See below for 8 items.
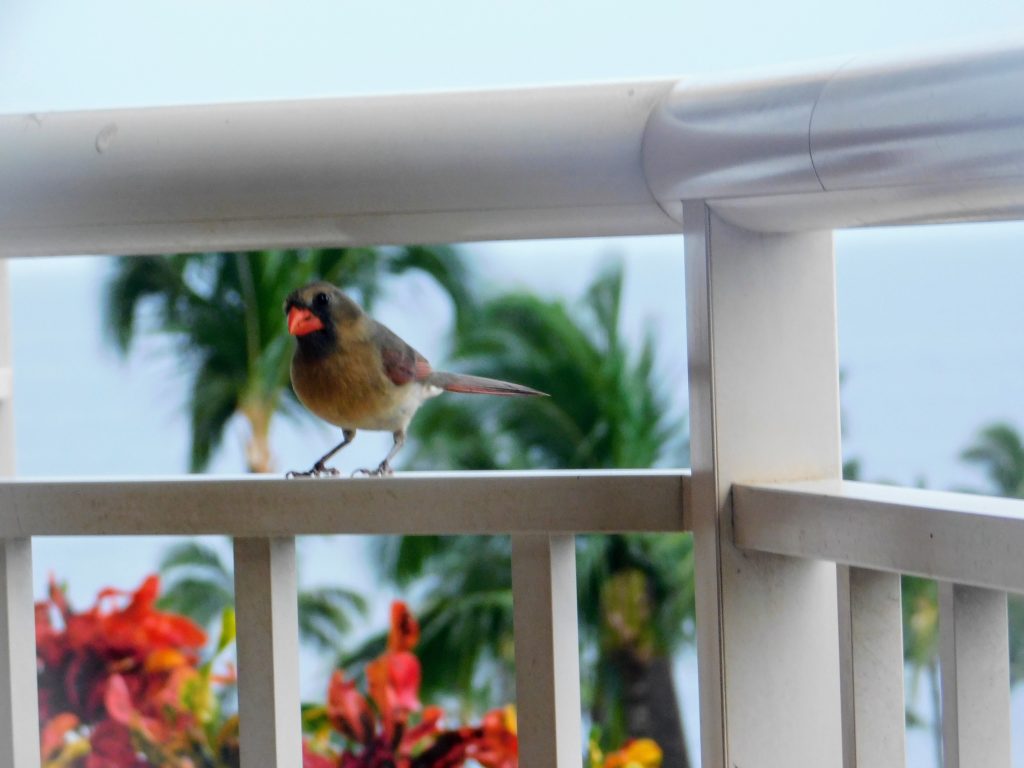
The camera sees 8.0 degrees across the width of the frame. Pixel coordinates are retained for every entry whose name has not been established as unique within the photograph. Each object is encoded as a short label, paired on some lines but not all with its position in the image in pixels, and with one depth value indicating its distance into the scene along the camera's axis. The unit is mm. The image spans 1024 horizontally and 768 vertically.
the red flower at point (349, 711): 4649
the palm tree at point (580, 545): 34457
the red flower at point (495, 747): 4531
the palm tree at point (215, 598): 34783
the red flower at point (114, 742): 4992
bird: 4320
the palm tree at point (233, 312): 35641
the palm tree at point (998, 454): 35523
